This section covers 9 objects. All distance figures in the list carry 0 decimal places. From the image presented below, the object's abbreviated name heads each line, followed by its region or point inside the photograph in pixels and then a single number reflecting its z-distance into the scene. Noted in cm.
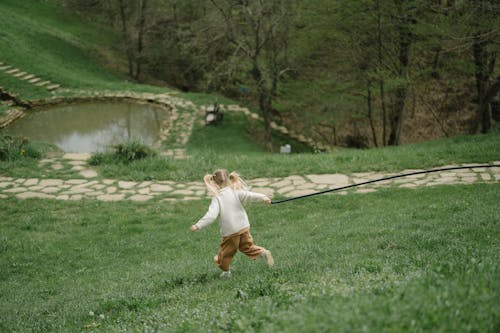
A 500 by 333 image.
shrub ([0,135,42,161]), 1090
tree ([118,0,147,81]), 2288
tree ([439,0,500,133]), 1115
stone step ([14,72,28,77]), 2035
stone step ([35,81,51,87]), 1995
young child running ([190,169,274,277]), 530
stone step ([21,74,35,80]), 2020
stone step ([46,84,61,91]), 1976
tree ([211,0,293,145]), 1494
